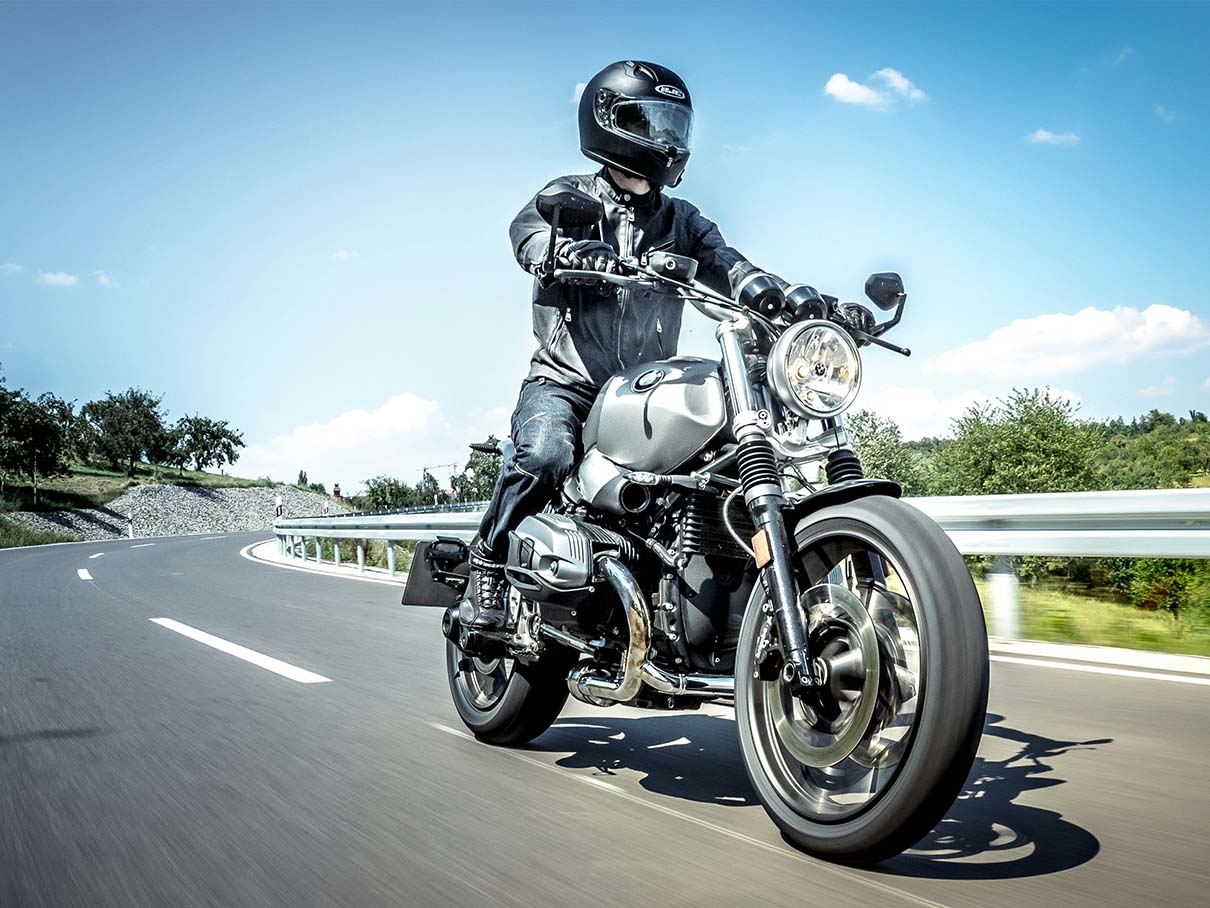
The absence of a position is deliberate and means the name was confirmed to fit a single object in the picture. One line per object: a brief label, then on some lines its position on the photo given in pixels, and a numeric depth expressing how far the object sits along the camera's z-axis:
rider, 3.78
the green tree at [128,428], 91.06
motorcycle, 2.51
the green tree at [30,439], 63.16
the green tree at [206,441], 100.00
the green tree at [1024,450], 76.81
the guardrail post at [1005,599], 7.27
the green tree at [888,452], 71.81
